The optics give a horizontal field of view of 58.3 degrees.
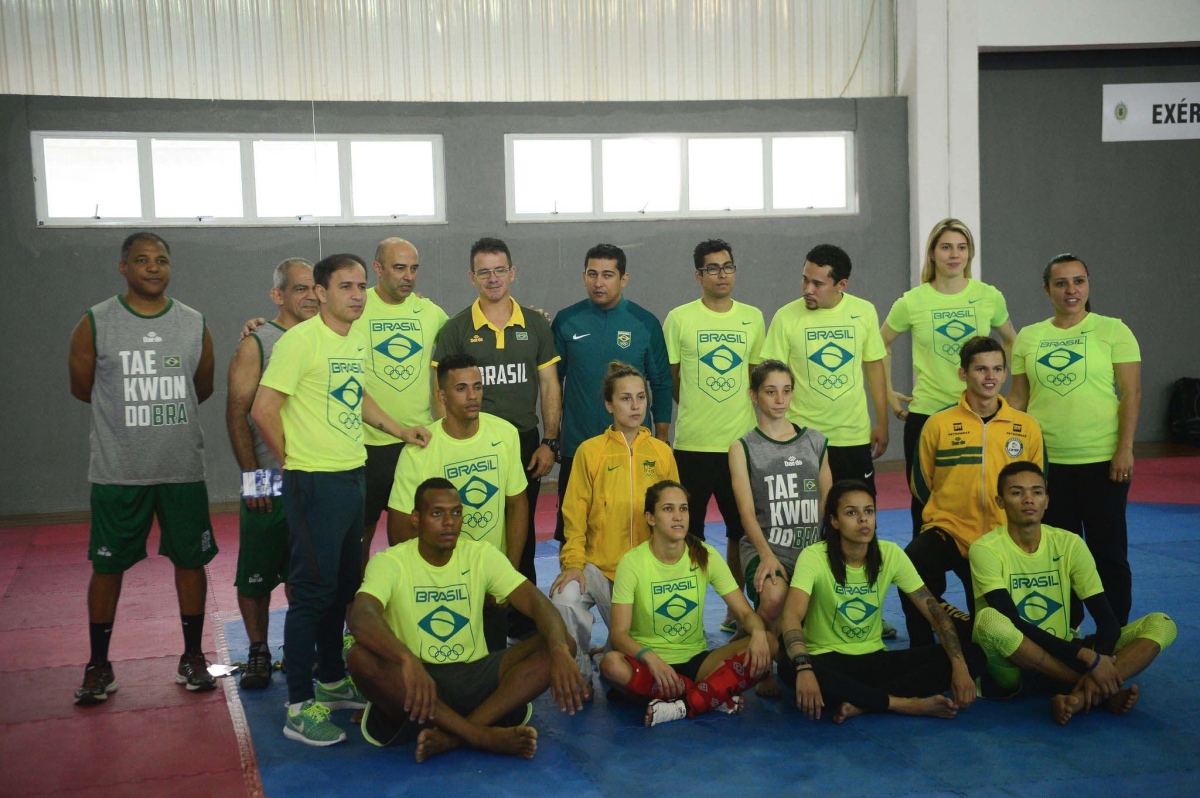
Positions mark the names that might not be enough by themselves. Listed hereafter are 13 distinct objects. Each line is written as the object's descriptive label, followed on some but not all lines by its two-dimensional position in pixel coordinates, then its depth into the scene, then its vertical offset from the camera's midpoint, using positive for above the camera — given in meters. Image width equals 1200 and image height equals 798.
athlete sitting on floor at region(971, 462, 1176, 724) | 4.26 -1.27
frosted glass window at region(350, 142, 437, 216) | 10.05 +1.39
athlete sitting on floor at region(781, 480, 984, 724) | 4.27 -1.31
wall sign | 11.40 +2.05
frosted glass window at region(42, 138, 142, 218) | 9.49 +1.39
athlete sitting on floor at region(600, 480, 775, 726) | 4.33 -1.30
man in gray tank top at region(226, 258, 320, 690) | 4.64 -0.77
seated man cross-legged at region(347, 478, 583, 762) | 3.92 -1.22
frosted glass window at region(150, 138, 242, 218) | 9.70 +1.39
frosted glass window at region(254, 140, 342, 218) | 9.91 +1.40
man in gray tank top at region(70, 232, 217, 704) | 4.69 -0.47
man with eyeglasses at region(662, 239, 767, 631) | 5.38 -0.32
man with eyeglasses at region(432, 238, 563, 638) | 5.19 -0.14
